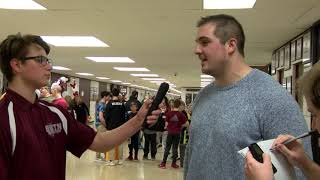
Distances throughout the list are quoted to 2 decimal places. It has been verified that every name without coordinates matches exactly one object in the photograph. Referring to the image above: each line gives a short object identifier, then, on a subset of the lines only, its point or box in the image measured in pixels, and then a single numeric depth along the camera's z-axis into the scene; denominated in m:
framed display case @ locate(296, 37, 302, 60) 5.29
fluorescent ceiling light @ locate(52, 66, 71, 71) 11.46
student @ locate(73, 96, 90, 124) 6.46
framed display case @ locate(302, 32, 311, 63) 4.80
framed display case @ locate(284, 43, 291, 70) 6.05
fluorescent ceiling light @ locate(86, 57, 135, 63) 8.46
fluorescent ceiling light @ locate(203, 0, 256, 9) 3.64
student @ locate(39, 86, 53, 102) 4.49
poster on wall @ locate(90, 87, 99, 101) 18.47
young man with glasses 1.30
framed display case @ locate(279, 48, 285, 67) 6.51
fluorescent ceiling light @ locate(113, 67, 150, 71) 10.98
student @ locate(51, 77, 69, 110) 4.78
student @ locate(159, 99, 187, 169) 6.06
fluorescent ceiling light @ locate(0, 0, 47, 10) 3.79
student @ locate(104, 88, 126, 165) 6.01
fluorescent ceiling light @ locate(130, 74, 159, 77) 13.61
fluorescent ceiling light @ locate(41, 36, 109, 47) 5.87
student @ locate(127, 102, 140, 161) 6.29
